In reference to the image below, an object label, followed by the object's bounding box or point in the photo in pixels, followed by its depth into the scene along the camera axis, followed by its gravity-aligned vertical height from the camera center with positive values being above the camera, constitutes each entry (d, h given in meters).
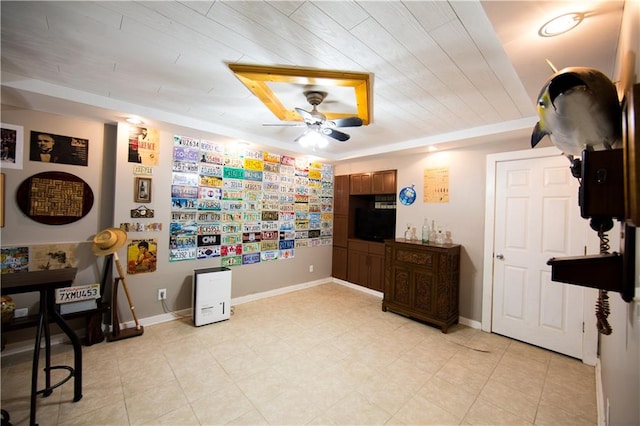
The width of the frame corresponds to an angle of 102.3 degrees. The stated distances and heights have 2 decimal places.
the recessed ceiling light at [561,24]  1.23 +0.97
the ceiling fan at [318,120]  2.25 +0.83
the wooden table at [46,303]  1.60 -0.68
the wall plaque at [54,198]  2.53 +0.09
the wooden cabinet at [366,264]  4.31 -0.86
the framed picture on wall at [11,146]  2.42 +0.57
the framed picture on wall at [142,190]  3.02 +0.22
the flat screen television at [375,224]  4.37 -0.16
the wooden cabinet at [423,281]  3.11 -0.84
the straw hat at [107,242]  2.69 -0.35
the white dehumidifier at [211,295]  3.11 -1.05
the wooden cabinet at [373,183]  4.27 +0.56
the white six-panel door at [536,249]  2.60 -0.33
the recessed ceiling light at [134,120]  2.73 +0.96
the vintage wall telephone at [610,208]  0.72 +0.04
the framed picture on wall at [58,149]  2.56 +0.60
